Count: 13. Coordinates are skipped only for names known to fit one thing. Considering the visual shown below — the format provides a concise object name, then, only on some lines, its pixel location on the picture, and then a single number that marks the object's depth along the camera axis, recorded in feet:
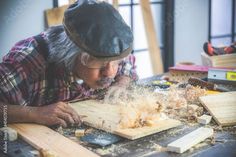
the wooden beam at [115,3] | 11.58
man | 4.96
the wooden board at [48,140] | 4.17
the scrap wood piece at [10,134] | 4.66
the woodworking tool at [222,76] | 7.10
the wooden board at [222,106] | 5.14
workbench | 4.20
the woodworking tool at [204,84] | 6.61
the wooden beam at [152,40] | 12.62
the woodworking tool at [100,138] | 4.43
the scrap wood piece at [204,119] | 5.15
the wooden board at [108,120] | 4.68
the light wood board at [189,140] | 4.23
